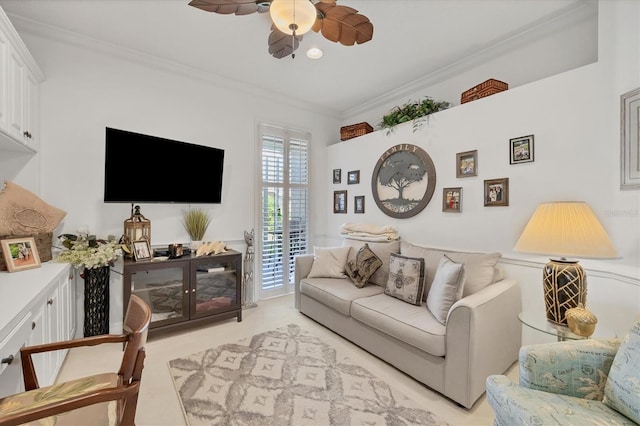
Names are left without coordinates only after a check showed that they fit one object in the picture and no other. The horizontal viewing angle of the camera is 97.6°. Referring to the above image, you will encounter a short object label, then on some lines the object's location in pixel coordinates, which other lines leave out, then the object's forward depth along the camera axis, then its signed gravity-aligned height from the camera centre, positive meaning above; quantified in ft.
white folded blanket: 11.03 -0.83
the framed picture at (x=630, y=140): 5.62 +1.49
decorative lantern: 8.87 -0.53
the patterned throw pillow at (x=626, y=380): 3.51 -2.20
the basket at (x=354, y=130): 12.88 +3.86
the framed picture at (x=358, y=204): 12.87 +0.37
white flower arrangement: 7.75 -1.13
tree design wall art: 10.24 +1.23
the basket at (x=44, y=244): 7.30 -0.88
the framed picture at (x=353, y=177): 13.00 +1.66
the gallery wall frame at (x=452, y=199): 9.30 +0.43
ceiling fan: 4.99 +3.87
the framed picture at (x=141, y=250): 8.62 -1.20
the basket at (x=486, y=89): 8.44 +3.80
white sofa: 5.86 -2.78
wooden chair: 3.02 -2.14
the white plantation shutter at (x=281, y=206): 12.65 +0.29
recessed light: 8.89 +5.14
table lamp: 5.26 -0.64
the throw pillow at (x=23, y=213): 6.70 -0.04
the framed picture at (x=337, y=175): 13.96 +1.83
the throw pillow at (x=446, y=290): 6.72 -1.93
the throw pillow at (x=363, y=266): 9.59 -1.90
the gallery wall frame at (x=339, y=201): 13.67 +0.51
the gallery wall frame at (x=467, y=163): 8.87 +1.58
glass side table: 5.34 -2.32
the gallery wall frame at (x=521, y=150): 7.67 +1.75
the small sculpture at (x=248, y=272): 11.82 -2.60
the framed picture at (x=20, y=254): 6.38 -1.00
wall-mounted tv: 8.29 +1.36
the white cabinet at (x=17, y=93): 5.99 +2.89
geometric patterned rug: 5.59 -4.07
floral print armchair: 3.55 -2.51
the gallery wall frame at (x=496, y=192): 8.15 +0.60
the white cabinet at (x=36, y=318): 3.95 -1.92
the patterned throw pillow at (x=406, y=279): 8.05 -2.01
